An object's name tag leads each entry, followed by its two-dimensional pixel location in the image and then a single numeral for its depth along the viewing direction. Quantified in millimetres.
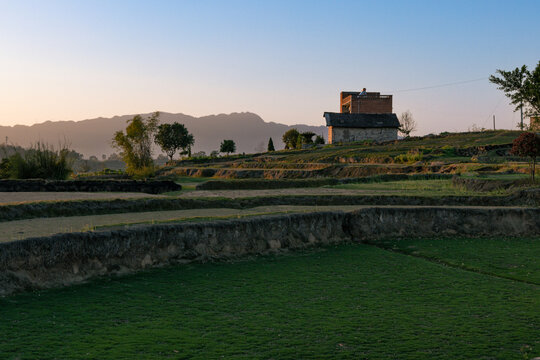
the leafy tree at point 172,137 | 101875
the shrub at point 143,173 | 38953
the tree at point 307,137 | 89744
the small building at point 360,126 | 87500
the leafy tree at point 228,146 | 101812
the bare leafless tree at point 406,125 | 123100
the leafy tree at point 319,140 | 94050
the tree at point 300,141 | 85944
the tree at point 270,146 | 92000
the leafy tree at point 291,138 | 97344
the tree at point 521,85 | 46281
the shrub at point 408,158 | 43312
